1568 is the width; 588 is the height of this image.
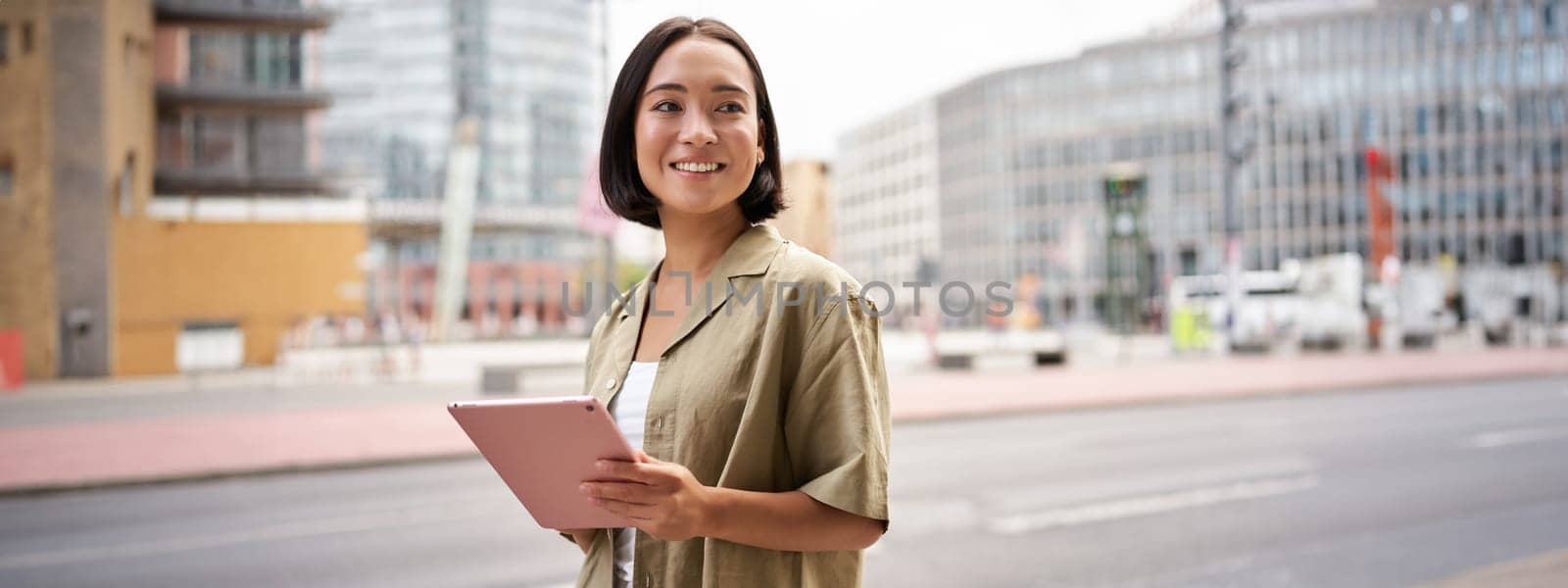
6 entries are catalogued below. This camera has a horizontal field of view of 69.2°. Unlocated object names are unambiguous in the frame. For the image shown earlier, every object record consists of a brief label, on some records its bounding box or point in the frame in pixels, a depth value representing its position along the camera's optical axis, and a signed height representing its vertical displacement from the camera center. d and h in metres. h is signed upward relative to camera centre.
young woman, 1.54 -0.10
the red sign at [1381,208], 36.04 +3.89
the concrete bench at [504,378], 18.25 -1.15
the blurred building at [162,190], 25.52 +3.09
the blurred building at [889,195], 103.56 +10.37
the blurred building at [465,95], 92.12 +17.53
